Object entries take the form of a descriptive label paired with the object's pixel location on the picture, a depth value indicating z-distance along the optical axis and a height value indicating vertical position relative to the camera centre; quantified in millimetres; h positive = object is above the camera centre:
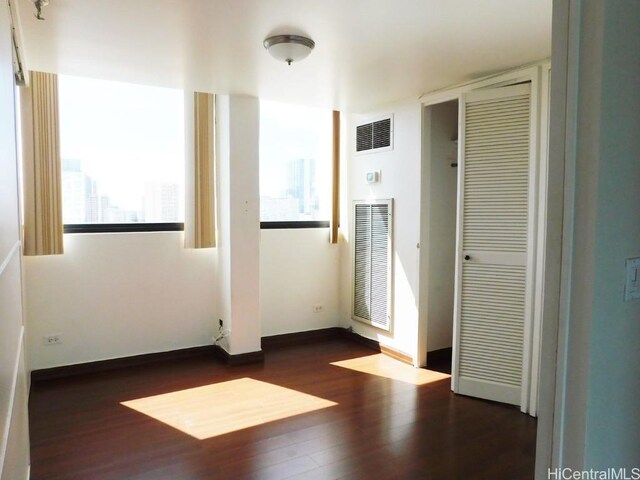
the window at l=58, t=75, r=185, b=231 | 3604 +522
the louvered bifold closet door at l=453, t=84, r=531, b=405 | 3021 -211
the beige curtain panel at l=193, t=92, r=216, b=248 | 3994 +403
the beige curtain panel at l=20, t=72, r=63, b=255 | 3295 +366
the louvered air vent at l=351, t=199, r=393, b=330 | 4246 -499
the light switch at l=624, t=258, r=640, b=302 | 1138 -171
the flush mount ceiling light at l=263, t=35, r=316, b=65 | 2482 +989
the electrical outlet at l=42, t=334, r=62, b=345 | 3549 -1064
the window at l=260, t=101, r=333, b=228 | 4562 +554
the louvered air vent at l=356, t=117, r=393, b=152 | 4156 +804
